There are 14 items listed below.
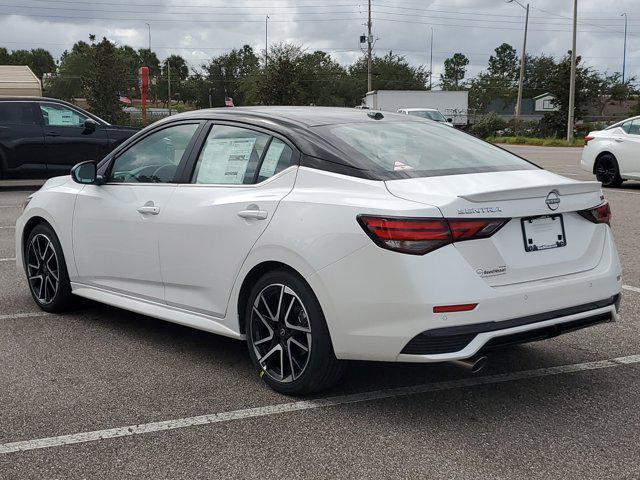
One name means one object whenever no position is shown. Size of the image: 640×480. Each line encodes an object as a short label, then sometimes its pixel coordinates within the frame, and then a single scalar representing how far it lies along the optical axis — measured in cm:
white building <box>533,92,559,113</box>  9404
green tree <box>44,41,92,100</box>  10394
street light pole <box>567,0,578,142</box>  3609
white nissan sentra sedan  365
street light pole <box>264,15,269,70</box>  5838
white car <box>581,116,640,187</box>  1499
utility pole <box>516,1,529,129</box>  5026
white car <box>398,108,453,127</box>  3059
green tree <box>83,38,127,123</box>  4550
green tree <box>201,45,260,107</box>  10669
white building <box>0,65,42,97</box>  3011
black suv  1508
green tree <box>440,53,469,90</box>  15288
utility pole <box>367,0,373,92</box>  5840
